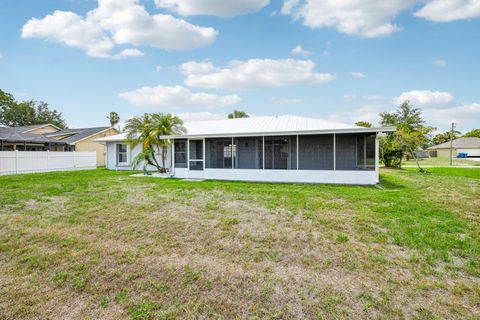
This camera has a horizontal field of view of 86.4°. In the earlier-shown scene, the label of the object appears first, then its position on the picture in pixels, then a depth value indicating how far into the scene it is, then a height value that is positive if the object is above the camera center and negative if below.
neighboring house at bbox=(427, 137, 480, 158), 46.75 +1.34
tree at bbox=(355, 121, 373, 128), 34.50 +4.42
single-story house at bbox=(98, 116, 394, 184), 11.93 +0.22
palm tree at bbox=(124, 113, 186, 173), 15.53 +1.79
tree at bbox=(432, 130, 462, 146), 65.81 +4.49
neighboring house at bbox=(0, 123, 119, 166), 23.70 +2.14
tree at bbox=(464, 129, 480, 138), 60.51 +5.08
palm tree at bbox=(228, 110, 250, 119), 41.44 +7.11
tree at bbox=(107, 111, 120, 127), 44.34 +7.33
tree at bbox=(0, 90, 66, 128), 47.06 +9.31
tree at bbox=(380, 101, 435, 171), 18.11 +0.92
